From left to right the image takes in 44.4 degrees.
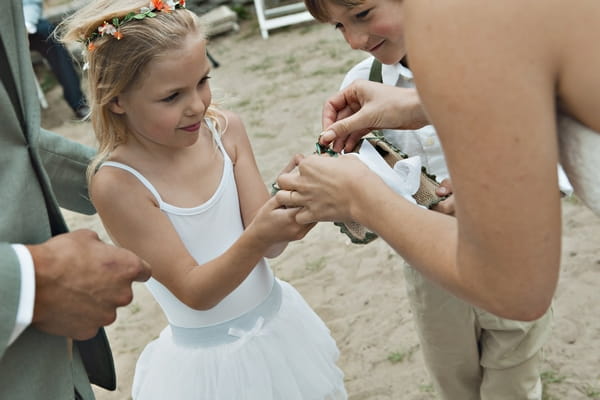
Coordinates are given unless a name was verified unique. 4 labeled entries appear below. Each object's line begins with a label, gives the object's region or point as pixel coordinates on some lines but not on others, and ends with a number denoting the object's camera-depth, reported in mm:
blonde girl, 2250
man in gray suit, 1455
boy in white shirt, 2578
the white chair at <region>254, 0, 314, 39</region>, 8961
